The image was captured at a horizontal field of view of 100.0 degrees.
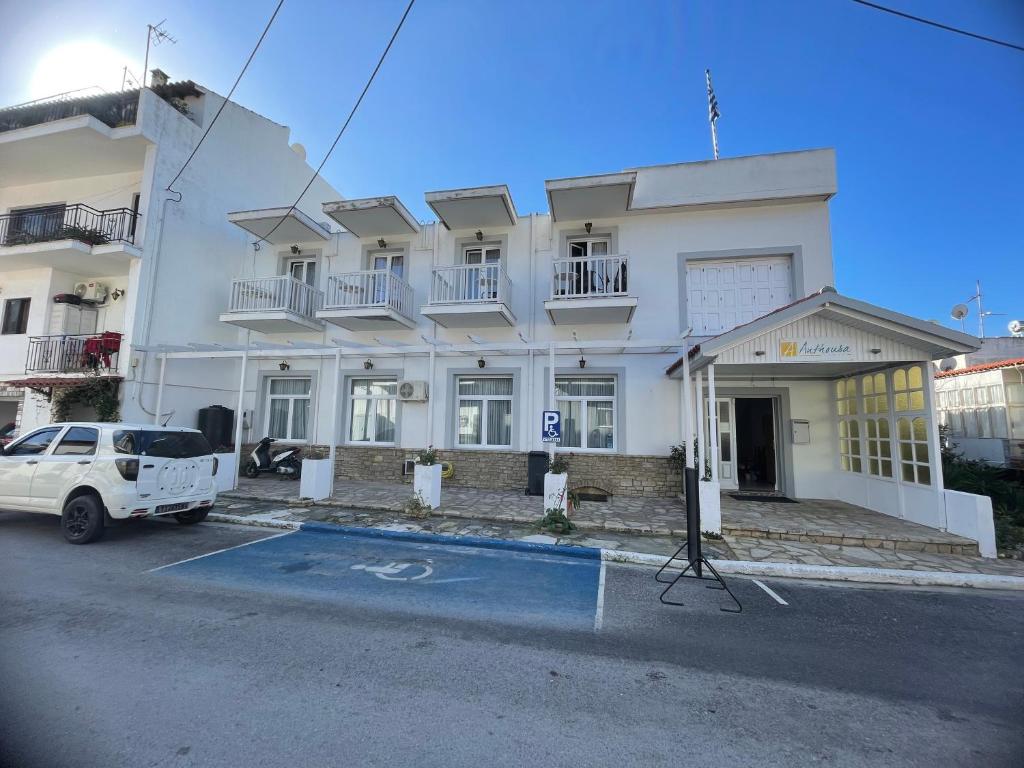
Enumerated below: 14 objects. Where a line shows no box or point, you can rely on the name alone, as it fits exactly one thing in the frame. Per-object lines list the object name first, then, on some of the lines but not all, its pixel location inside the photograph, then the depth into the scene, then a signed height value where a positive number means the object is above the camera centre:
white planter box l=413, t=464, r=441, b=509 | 8.26 -1.05
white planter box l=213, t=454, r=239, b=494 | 9.96 -1.07
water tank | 12.06 +0.05
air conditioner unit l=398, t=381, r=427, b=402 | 11.55 +1.06
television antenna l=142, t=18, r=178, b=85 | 12.12 +11.06
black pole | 4.65 -0.94
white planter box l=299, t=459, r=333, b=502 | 8.98 -1.08
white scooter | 11.66 -0.95
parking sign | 7.93 +0.10
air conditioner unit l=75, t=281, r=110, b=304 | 12.13 +3.75
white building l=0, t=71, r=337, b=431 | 10.95 +5.19
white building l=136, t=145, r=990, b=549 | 9.88 +2.63
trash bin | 10.02 -0.91
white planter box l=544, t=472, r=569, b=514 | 7.76 -1.07
